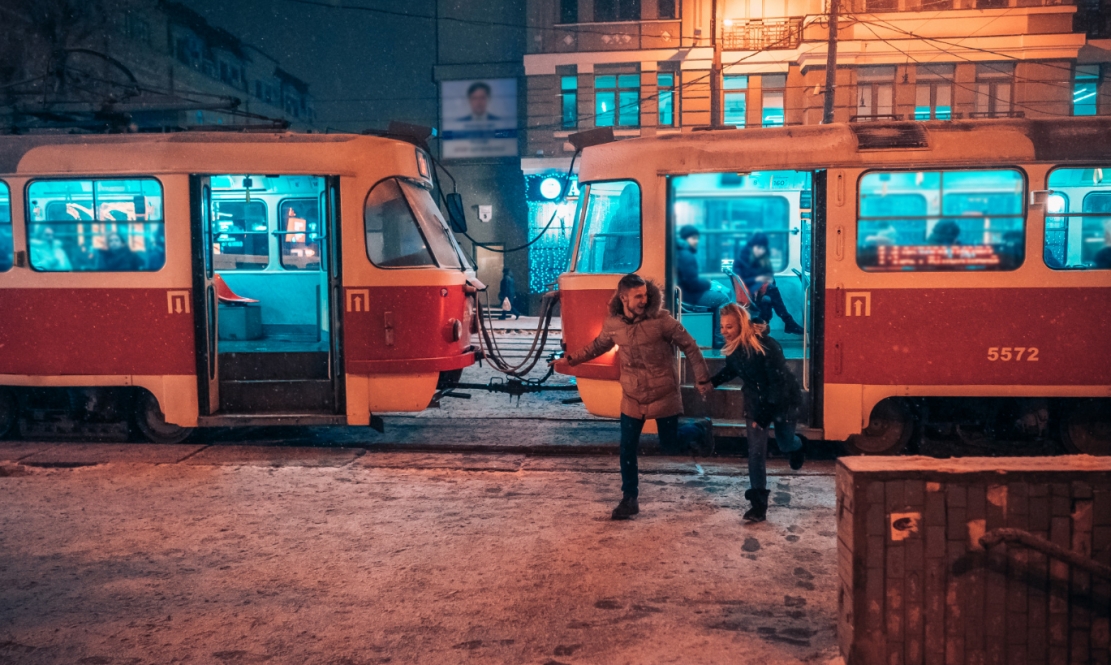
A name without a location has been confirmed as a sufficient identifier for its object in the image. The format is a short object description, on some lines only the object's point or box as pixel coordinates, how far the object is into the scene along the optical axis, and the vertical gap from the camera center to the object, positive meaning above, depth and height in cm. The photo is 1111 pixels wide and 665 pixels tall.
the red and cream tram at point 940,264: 724 +7
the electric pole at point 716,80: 1905 +452
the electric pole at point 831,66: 1898 +482
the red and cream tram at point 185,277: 827 +0
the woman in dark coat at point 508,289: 2912 -51
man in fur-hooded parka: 611 -62
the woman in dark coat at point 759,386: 588 -81
